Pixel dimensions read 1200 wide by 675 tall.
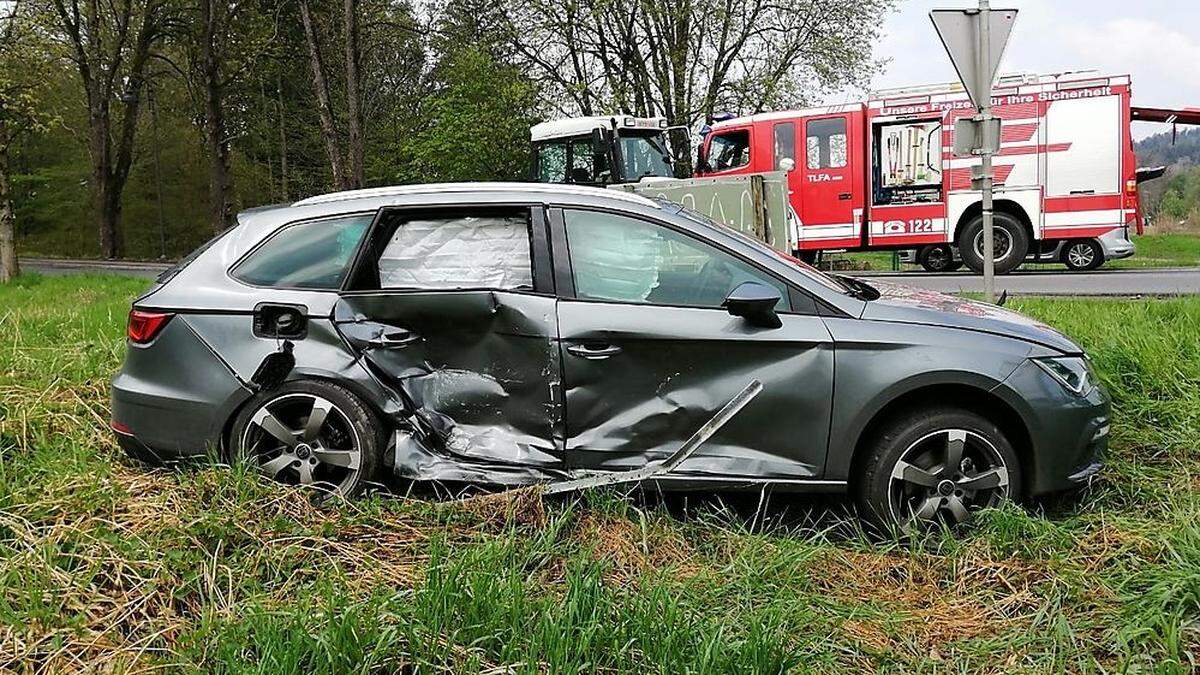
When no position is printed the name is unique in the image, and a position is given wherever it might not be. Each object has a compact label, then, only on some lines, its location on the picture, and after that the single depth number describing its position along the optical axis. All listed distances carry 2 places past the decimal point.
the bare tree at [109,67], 26.55
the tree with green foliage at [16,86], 14.93
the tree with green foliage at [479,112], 25.31
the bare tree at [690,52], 25.36
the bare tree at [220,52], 24.95
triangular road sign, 6.49
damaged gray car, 3.82
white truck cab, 12.54
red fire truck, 13.86
